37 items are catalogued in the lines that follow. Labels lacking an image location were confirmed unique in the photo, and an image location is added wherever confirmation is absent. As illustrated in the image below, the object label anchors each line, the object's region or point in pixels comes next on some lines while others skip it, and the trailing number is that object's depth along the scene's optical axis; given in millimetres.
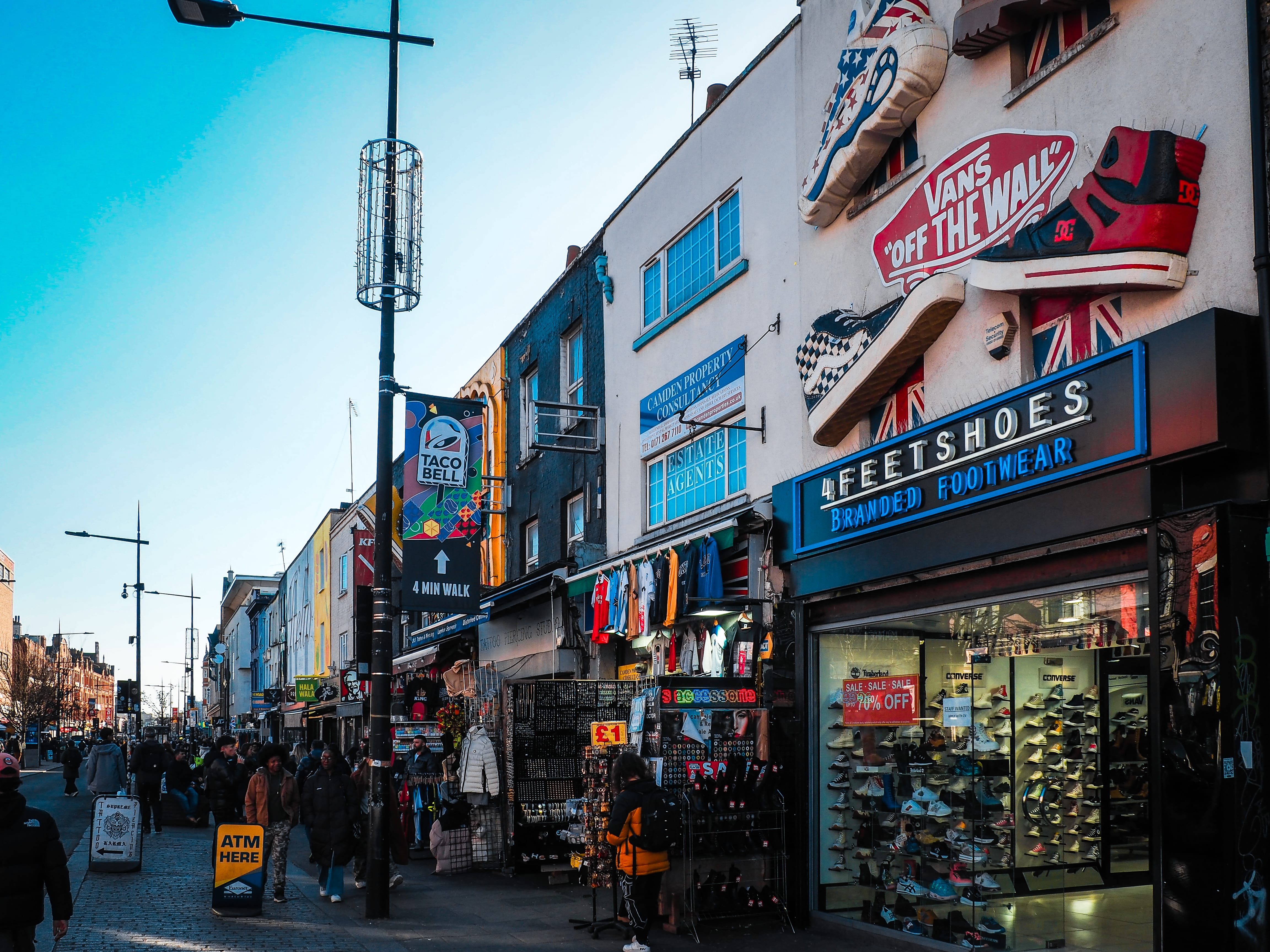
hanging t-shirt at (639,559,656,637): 14633
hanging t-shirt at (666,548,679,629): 14000
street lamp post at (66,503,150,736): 36656
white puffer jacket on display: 14688
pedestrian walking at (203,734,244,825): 19656
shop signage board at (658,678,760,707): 11375
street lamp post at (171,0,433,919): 11688
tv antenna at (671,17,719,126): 18312
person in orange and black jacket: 9875
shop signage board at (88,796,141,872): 14812
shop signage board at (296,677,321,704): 39969
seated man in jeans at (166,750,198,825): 22453
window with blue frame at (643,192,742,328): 14539
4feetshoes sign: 7551
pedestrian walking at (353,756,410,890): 13734
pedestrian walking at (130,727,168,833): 22219
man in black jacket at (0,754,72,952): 6891
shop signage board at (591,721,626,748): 12664
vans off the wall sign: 8898
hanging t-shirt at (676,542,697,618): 13570
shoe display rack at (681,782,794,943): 10812
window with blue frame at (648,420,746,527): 14188
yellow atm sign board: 11867
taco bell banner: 15398
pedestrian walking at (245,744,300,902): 13562
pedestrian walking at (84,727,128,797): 20766
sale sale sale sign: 10789
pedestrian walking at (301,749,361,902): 12938
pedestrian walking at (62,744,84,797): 33594
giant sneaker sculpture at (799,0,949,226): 10227
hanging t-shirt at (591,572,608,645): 16266
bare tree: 73125
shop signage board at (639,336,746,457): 13992
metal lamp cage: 13031
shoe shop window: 9938
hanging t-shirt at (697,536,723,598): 13070
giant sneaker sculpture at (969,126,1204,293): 7434
